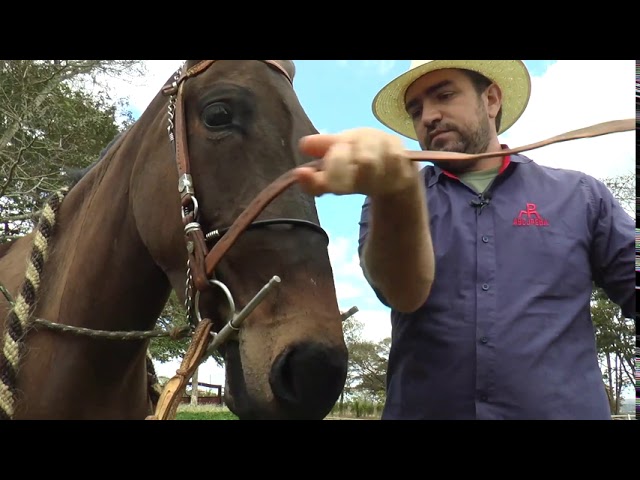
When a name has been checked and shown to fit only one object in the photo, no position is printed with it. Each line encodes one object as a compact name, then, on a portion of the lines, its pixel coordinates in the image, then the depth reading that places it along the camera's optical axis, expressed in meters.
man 1.80
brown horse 1.66
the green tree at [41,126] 8.73
